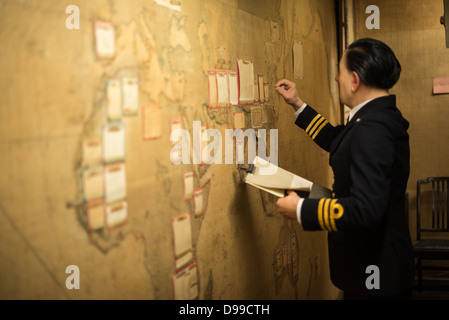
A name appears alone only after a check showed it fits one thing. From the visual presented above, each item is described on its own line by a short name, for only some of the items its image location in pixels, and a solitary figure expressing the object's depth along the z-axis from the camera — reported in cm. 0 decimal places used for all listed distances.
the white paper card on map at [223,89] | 179
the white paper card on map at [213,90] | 172
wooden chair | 339
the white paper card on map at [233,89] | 188
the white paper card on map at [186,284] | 154
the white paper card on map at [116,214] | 125
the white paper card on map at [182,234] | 153
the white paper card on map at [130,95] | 130
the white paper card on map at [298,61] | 266
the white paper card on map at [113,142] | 124
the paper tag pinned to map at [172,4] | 145
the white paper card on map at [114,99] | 125
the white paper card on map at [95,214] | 119
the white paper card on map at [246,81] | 197
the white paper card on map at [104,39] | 121
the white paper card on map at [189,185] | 159
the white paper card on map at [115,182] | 125
